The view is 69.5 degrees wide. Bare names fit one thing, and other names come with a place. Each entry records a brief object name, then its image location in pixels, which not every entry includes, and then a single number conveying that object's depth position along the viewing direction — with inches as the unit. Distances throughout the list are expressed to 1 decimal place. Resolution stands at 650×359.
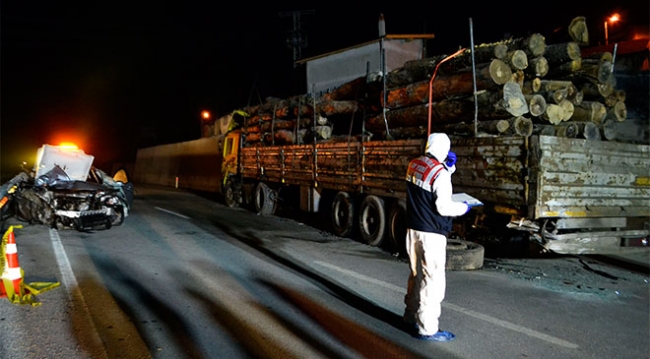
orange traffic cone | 192.5
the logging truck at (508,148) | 251.8
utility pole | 1181.7
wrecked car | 366.9
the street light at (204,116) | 1497.3
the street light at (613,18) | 1049.5
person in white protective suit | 164.9
